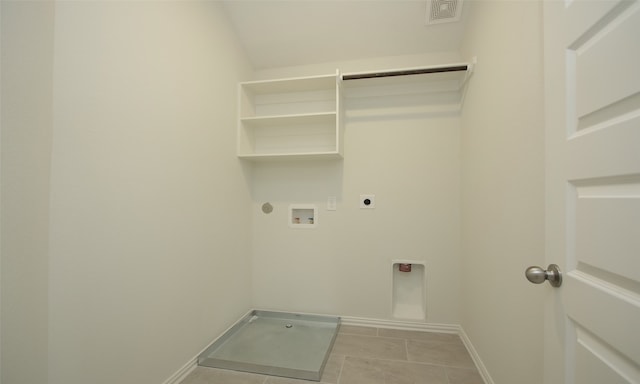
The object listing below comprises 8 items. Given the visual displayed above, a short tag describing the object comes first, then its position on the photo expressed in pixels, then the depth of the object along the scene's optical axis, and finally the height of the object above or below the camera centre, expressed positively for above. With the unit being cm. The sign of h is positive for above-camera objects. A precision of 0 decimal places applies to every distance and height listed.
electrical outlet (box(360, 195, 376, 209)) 212 -6
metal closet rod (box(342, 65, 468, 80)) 173 +95
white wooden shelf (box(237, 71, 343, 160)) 205 +67
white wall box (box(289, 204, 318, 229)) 223 -21
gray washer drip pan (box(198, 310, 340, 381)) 152 -113
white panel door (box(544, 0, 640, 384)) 50 +2
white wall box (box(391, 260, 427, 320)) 206 -85
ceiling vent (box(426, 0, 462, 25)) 168 +136
